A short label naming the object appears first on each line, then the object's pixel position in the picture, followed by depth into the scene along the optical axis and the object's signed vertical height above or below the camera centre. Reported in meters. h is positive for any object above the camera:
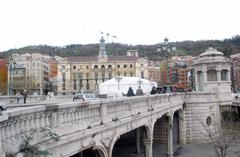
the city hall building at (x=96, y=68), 119.75 +5.89
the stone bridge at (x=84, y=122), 7.16 -0.92
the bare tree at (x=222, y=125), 31.27 -3.58
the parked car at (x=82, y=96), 29.29 -0.64
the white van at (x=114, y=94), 33.44 -0.55
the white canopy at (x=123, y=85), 37.62 +0.25
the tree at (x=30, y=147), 7.26 -1.08
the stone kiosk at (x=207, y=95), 36.50 -0.91
